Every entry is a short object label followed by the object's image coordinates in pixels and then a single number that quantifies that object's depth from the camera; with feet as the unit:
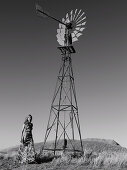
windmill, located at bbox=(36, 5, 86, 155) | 55.83
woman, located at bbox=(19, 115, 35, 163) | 43.50
